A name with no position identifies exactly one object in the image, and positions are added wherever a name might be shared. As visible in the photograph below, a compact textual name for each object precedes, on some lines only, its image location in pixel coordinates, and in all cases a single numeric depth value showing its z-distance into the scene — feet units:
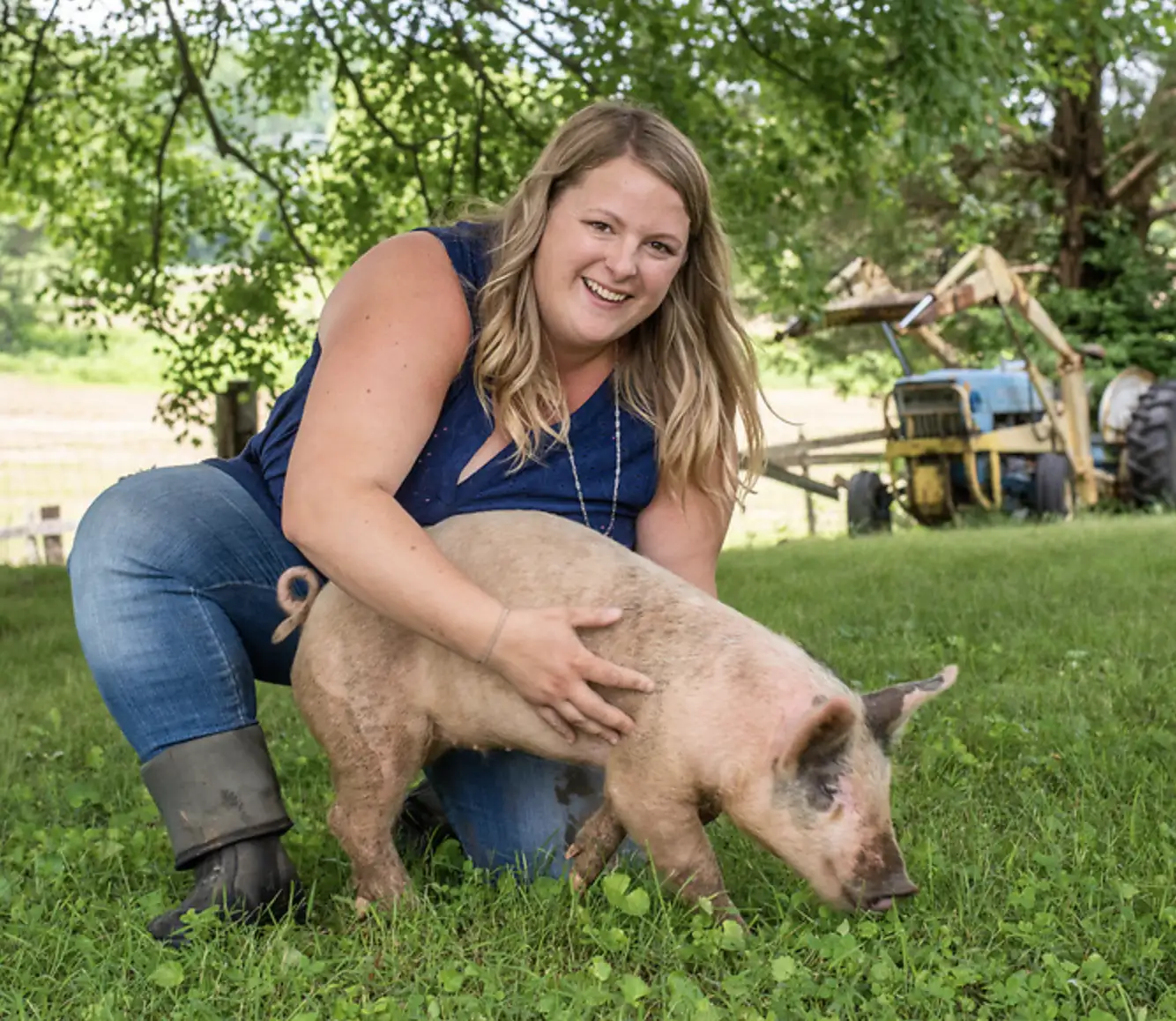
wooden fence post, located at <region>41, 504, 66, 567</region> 42.52
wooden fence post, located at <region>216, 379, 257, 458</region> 31.94
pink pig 7.30
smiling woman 7.84
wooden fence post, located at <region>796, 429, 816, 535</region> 52.95
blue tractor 39.42
